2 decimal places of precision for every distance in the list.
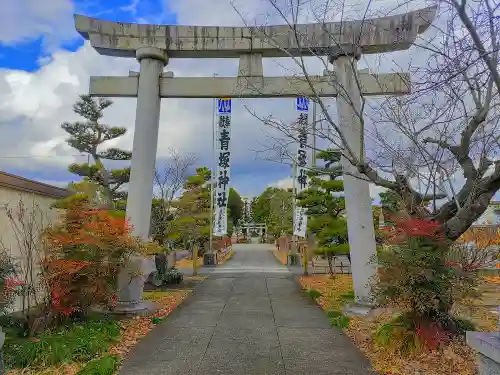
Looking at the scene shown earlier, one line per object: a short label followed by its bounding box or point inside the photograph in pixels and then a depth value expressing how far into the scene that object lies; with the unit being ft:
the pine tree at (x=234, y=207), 194.65
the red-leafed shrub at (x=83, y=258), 22.21
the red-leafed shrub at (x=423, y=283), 19.43
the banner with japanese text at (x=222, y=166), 45.05
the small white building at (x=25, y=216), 23.62
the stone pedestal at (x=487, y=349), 11.88
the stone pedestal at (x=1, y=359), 14.03
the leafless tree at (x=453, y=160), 15.10
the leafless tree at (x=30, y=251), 21.94
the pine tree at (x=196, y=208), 75.37
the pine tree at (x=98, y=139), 52.01
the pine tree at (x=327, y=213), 47.34
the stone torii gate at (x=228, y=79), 30.01
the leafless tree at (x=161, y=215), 52.60
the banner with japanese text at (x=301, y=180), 39.38
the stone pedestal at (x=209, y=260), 75.55
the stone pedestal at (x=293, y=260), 74.28
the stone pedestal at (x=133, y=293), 28.00
